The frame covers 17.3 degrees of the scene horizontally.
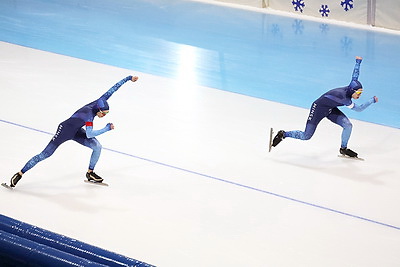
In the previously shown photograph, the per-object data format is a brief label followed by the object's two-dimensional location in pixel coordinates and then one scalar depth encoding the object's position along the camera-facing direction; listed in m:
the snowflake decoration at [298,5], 33.65
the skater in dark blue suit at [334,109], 15.86
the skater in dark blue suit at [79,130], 13.04
